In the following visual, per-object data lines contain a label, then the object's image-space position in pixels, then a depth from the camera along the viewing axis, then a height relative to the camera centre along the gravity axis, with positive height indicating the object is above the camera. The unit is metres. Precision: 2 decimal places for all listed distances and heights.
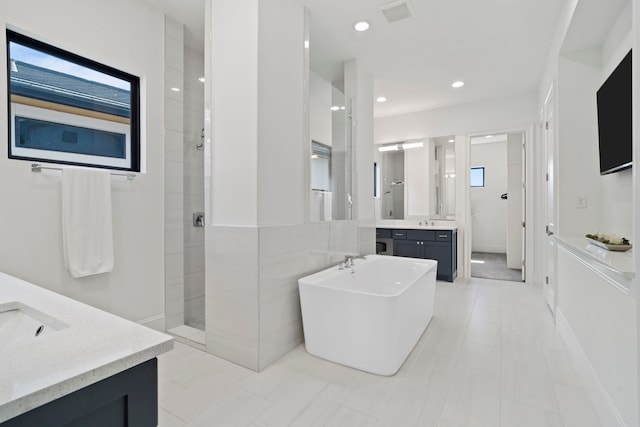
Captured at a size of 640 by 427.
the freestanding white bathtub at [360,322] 2.00 -0.76
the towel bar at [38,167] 1.94 +0.29
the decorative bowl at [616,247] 1.69 -0.20
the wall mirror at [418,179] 5.17 +0.58
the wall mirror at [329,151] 2.96 +0.65
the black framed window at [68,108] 1.97 +0.77
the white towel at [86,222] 2.08 -0.06
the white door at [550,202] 3.01 +0.11
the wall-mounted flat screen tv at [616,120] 1.74 +0.58
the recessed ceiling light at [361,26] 2.79 +1.73
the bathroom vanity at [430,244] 4.49 -0.48
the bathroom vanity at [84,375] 0.54 -0.31
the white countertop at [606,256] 1.30 -0.23
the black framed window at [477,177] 7.55 +0.88
